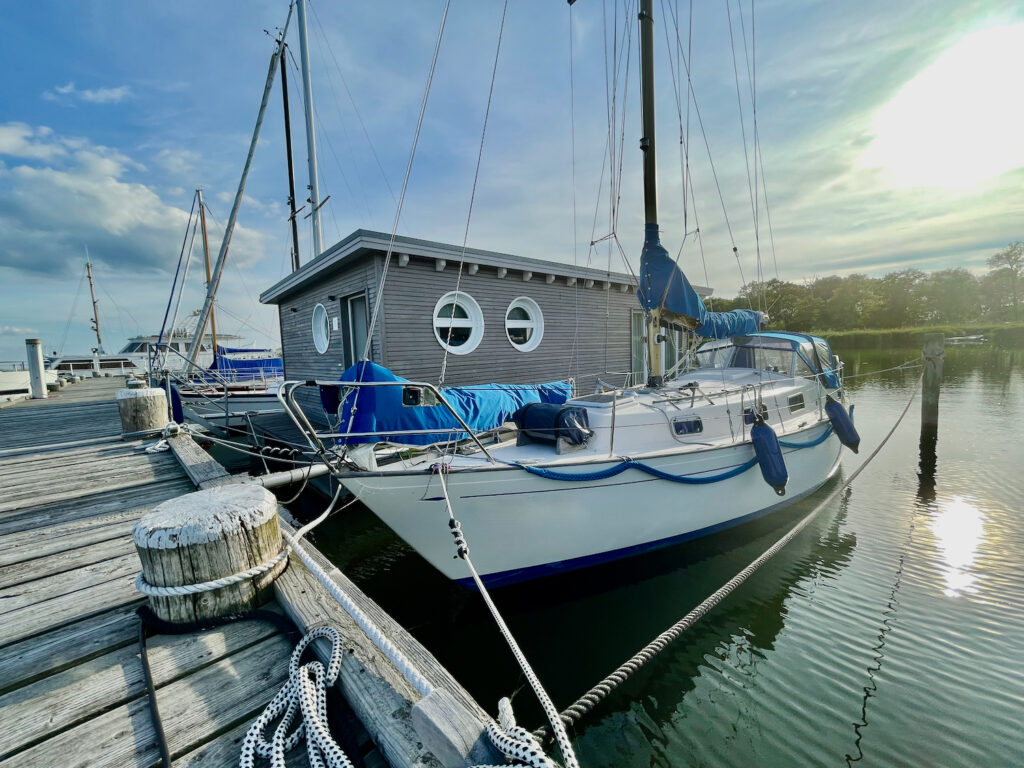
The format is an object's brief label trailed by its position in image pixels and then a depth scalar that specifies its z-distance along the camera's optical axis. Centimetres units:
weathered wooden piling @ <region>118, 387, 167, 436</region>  660
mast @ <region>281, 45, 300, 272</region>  1608
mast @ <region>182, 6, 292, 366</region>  986
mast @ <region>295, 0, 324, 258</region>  1247
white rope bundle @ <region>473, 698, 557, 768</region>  111
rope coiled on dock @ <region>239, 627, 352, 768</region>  124
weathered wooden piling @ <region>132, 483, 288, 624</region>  182
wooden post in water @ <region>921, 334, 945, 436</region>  990
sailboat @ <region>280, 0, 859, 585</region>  377
